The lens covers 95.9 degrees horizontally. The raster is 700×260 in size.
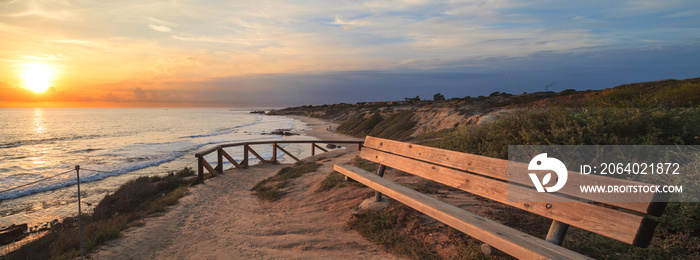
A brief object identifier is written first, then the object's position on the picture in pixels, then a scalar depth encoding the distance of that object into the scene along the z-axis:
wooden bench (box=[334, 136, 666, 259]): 2.26
